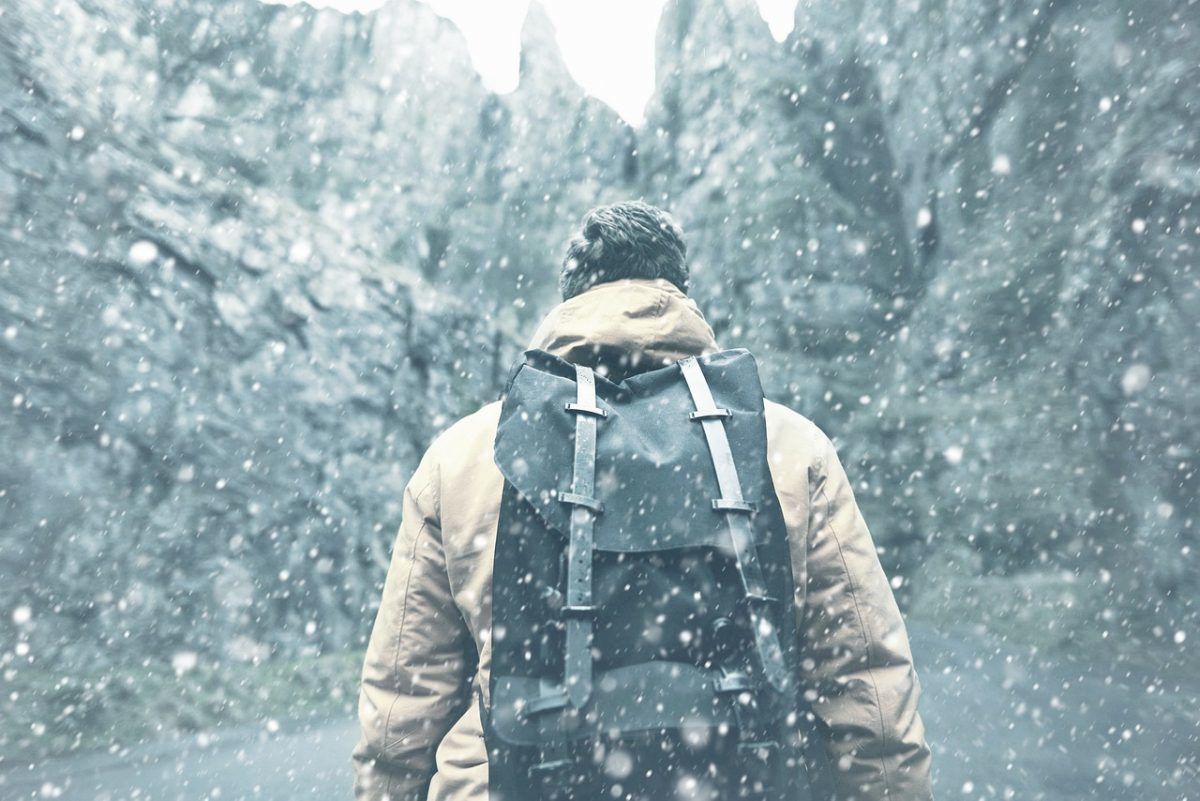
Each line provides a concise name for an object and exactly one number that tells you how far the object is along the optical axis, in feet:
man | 5.00
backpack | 4.10
